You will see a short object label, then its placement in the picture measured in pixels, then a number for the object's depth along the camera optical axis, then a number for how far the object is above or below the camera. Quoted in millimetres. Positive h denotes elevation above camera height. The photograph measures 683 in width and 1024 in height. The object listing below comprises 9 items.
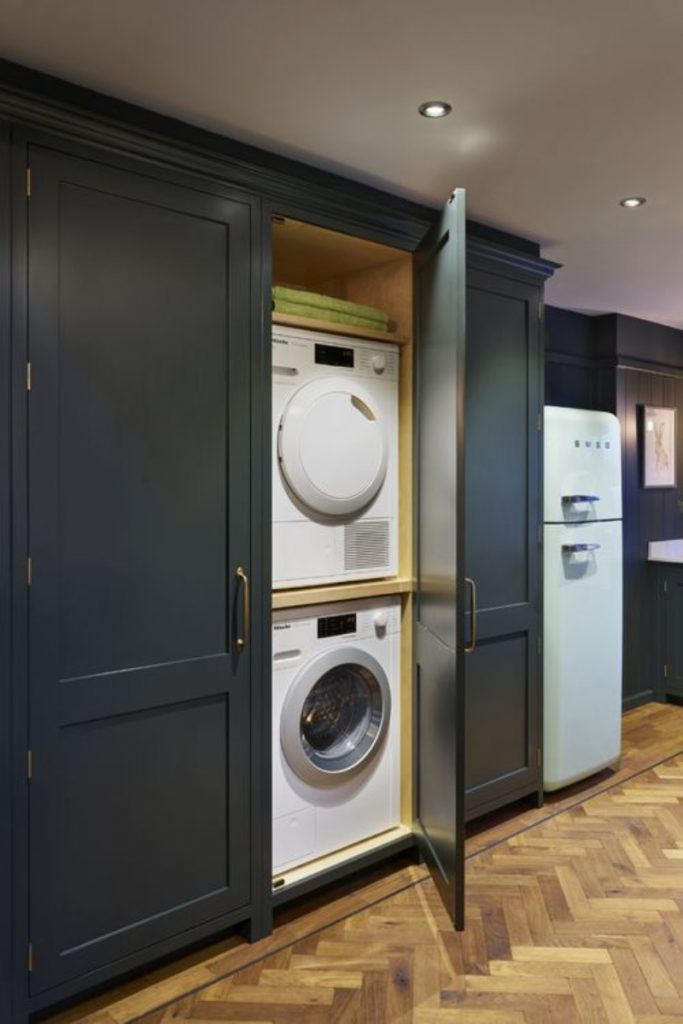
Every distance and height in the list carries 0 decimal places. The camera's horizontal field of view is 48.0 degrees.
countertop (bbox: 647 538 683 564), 4820 -320
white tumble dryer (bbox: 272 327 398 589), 2457 +148
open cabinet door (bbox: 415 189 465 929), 2262 -170
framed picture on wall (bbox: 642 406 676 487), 4836 +355
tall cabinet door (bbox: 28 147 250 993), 1926 -161
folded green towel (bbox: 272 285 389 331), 2533 +687
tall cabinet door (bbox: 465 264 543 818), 3012 -136
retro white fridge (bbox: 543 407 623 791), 3395 -426
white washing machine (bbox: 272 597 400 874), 2477 -780
